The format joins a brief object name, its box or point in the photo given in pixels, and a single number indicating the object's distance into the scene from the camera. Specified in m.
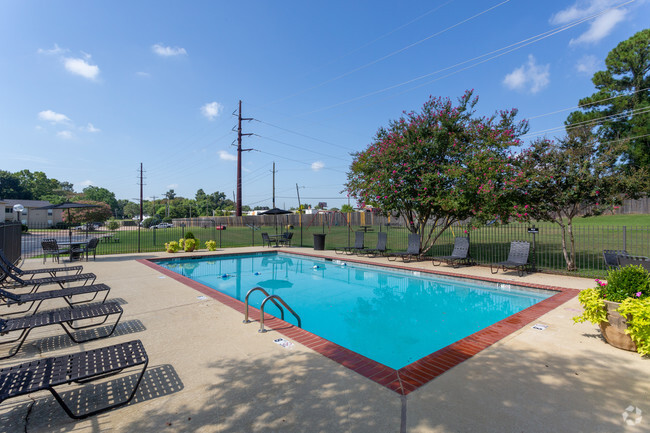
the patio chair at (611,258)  7.80
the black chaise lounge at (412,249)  12.72
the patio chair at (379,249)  14.47
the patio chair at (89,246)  12.81
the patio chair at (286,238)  19.34
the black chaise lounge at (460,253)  11.52
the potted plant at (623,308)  3.72
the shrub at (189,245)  16.27
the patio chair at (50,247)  12.03
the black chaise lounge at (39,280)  6.15
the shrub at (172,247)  15.43
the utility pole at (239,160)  44.19
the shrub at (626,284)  4.10
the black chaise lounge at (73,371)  2.42
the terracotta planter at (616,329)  3.99
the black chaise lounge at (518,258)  9.70
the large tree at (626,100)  30.98
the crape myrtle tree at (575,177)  8.62
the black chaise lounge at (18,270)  6.53
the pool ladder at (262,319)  4.73
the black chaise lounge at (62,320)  3.66
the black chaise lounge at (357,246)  15.30
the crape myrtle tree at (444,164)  10.98
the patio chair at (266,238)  18.61
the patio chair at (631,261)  6.02
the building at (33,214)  53.41
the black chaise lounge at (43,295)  4.79
